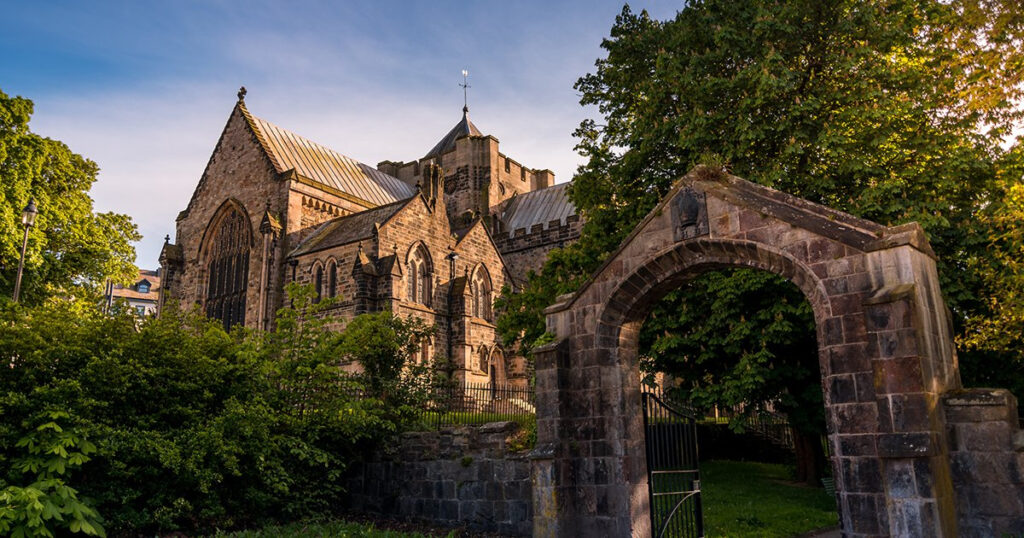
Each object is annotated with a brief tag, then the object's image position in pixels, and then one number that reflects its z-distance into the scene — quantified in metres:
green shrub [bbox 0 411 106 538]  7.90
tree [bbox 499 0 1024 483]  13.69
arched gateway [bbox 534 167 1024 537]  6.78
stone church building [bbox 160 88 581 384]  27.62
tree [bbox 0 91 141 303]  23.36
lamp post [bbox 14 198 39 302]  18.89
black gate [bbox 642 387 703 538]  9.20
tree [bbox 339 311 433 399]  14.95
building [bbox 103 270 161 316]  75.88
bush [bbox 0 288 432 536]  10.08
